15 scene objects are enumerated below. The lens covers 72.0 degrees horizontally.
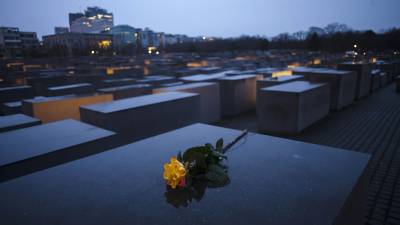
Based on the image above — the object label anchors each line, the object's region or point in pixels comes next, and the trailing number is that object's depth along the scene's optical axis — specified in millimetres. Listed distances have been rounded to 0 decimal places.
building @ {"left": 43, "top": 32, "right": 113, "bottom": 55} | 69050
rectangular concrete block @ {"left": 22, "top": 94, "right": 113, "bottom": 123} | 7121
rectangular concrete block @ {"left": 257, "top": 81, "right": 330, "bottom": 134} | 7961
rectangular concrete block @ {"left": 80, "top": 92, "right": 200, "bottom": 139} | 5246
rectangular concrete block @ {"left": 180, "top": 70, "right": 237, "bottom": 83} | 11412
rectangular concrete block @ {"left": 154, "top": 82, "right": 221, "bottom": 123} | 9047
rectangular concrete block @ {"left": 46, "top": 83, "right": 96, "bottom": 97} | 10211
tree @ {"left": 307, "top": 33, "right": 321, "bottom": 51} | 51812
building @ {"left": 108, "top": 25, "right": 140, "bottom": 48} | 111125
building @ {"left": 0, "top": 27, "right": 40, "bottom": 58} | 59816
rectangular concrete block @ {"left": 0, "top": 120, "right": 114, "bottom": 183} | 2785
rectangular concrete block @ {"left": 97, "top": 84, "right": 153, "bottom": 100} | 9461
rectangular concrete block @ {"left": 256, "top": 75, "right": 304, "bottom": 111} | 10469
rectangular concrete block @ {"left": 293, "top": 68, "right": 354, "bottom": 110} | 10742
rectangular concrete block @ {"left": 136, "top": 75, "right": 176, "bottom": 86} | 12031
